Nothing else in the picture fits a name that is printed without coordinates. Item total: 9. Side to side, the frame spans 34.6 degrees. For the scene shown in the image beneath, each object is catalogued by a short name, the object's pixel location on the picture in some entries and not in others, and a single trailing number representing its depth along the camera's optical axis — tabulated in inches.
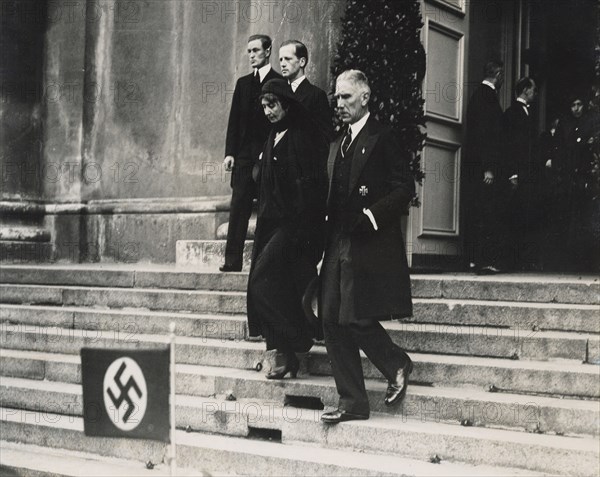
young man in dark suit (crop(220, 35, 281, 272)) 336.2
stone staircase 225.1
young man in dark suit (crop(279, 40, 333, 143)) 294.2
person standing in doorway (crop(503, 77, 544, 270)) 360.2
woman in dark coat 265.3
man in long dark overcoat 235.9
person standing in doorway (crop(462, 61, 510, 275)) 348.8
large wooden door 374.3
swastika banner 174.9
